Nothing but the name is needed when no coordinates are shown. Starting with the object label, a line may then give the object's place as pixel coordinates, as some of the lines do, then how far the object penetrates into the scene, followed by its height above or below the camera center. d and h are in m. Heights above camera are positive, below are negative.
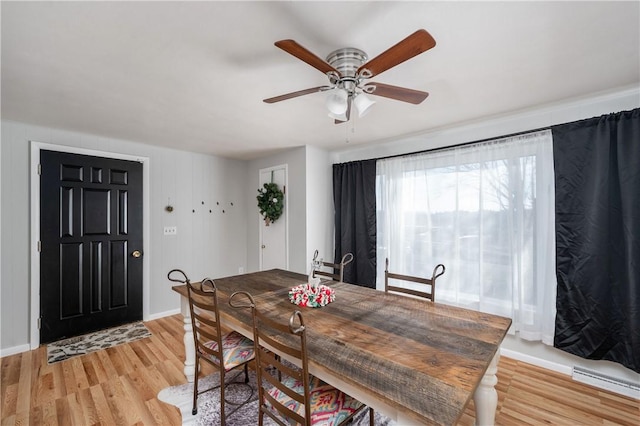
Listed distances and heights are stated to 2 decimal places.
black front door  3.01 -0.34
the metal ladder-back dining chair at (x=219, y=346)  1.76 -0.96
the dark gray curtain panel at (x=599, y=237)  2.07 -0.20
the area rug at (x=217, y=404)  1.87 -1.41
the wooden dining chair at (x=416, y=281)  2.07 -0.57
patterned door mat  2.78 -1.40
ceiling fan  1.34 +0.73
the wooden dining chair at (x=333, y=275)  2.54 -0.59
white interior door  4.08 -0.34
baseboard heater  2.11 -1.37
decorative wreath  4.04 +0.19
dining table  0.98 -0.63
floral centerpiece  1.86 -0.57
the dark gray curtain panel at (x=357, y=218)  3.68 -0.06
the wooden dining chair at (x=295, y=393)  1.21 -0.94
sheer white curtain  2.51 -0.13
